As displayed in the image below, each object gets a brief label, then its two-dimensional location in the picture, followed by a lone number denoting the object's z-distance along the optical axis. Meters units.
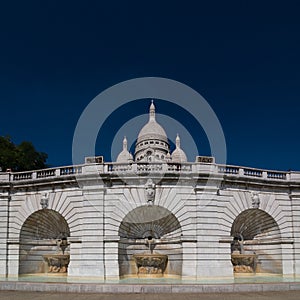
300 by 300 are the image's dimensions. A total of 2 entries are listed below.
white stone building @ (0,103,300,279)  25.30
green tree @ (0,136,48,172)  42.31
